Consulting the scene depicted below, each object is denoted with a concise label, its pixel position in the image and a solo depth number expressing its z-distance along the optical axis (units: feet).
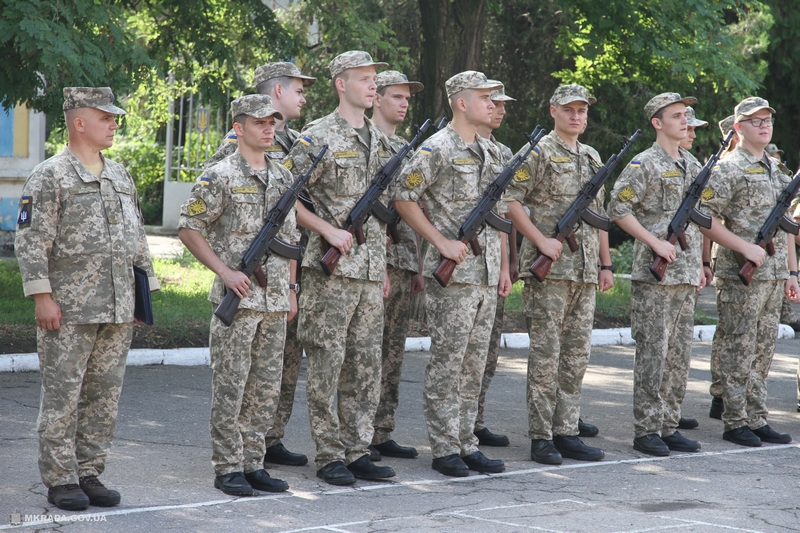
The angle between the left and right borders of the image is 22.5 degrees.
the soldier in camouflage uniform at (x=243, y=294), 34.57
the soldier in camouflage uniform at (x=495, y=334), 44.91
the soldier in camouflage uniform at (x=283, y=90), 41.30
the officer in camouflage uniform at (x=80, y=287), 31.95
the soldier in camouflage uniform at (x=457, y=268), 38.61
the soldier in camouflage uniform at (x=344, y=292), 37.17
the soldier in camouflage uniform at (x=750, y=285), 46.80
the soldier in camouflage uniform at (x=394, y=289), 42.39
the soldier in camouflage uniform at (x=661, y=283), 43.95
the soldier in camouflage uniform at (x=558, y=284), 41.88
